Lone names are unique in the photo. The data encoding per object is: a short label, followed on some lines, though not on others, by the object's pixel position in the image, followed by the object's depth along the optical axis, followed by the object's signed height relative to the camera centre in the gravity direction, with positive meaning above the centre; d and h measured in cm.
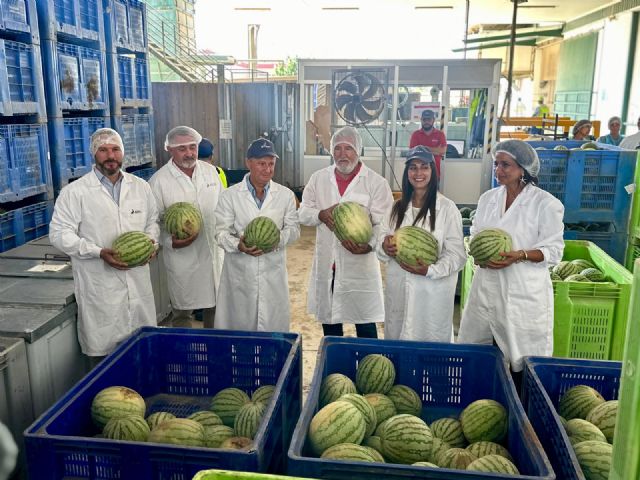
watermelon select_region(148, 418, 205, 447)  205 -115
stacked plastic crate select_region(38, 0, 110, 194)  441 +36
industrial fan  713 +31
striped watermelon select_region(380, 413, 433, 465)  201 -116
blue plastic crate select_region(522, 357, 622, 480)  226 -107
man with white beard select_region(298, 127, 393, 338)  382 -84
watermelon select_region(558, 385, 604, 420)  224 -112
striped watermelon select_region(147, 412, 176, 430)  229 -123
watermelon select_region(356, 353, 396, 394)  244 -111
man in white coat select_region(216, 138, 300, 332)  355 -87
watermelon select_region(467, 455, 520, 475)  179 -110
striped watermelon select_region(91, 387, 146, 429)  219 -113
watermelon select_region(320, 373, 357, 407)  229 -110
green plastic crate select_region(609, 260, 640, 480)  99 -51
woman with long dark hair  315 -77
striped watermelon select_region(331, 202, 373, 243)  350 -64
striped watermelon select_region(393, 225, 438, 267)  311 -69
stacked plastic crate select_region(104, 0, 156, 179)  533 +40
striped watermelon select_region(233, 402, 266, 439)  218 -117
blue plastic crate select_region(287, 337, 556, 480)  239 -108
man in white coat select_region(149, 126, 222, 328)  404 -73
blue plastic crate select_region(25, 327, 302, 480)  178 -109
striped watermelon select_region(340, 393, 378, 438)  218 -112
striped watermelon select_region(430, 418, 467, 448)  221 -123
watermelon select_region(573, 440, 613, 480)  187 -113
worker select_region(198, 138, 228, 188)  519 -28
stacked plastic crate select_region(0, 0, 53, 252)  391 -8
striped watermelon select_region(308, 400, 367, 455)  195 -108
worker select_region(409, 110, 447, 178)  791 -24
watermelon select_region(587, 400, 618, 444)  212 -112
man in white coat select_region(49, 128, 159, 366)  313 -69
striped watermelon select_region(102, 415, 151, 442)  211 -117
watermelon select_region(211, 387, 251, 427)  239 -123
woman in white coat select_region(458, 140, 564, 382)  302 -76
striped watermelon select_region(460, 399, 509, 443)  213 -115
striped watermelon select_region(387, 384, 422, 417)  241 -120
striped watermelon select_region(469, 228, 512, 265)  300 -66
